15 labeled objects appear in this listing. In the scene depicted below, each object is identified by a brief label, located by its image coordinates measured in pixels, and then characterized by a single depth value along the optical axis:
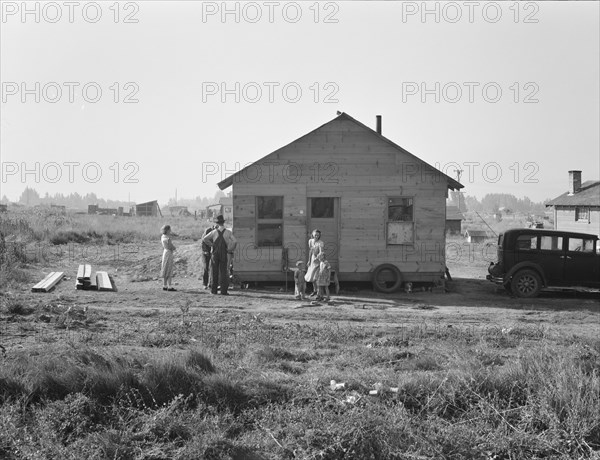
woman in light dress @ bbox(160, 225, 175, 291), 17.19
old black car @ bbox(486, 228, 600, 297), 17.05
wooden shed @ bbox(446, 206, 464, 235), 52.94
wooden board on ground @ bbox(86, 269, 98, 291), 17.41
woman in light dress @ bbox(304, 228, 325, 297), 15.57
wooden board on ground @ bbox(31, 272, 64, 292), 16.47
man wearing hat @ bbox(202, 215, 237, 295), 16.86
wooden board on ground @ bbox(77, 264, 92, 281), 17.75
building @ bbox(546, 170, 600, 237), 41.94
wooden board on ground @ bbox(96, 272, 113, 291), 17.36
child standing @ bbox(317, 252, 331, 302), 15.60
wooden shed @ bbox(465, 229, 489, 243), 42.28
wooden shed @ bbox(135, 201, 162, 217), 79.79
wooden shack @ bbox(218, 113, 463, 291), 18.03
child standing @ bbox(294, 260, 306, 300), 16.17
